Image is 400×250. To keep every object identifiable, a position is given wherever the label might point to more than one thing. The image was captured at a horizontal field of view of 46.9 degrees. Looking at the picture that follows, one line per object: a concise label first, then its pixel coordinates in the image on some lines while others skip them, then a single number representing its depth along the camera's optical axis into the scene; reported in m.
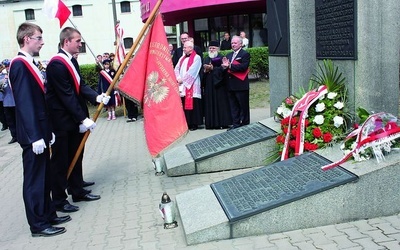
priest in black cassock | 10.37
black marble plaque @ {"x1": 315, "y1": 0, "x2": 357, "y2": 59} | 5.52
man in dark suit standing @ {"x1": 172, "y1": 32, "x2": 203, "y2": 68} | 10.81
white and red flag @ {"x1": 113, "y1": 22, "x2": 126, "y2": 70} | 12.76
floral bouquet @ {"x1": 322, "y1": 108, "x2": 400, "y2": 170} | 4.59
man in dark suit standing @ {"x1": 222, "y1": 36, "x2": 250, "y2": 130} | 9.33
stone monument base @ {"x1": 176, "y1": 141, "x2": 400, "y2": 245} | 4.25
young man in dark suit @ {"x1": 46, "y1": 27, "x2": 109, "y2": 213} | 5.46
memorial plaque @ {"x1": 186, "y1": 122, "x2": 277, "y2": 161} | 6.57
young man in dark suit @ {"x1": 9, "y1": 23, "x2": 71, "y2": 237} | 4.73
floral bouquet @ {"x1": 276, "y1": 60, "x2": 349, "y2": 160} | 5.58
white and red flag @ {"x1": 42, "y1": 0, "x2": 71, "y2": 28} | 6.36
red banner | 5.96
